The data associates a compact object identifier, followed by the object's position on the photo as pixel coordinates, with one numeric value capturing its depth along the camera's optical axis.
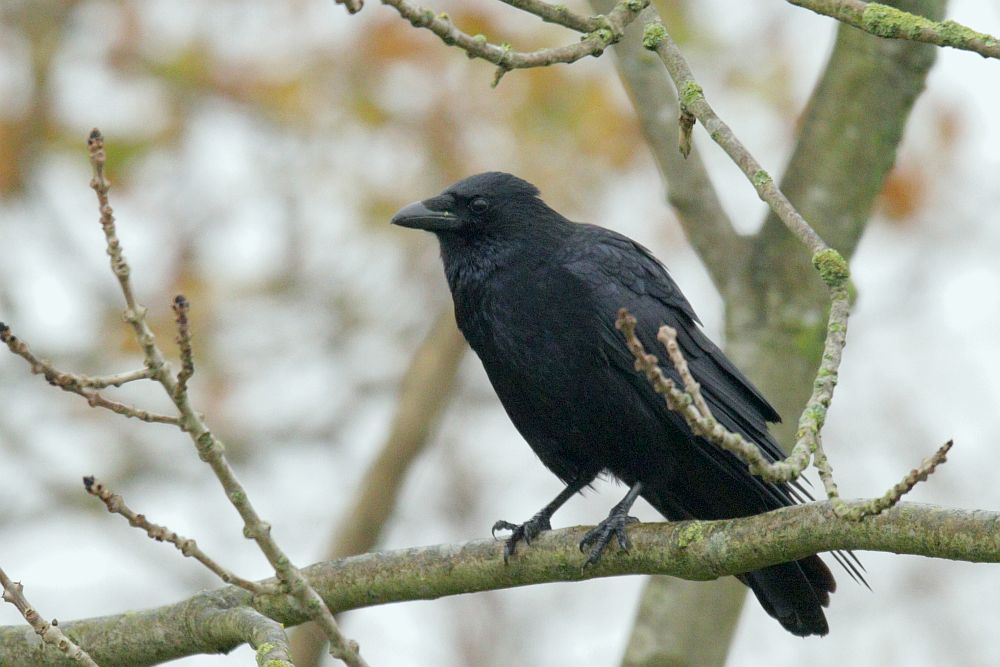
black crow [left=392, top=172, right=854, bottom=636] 8.21
